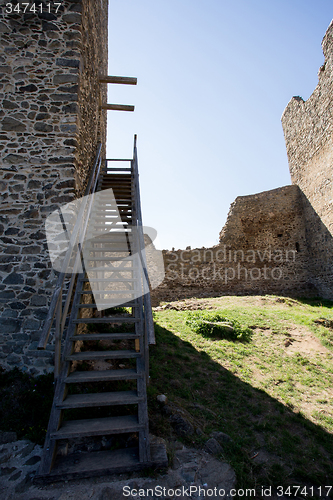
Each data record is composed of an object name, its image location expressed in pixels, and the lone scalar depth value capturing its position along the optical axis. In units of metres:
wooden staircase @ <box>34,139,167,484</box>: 2.67
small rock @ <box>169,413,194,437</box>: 3.31
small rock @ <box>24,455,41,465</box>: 2.83
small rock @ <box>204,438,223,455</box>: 3.04
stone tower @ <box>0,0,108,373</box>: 4.37
